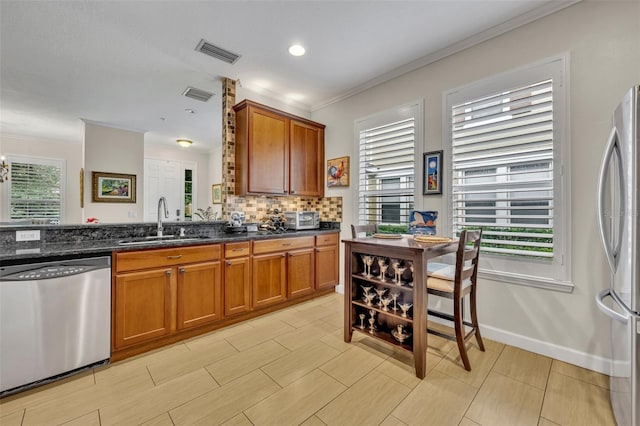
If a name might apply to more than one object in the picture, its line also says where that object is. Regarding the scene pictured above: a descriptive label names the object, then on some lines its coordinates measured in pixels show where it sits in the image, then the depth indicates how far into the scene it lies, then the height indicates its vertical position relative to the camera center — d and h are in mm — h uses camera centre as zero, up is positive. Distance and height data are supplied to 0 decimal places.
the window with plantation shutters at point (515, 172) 2043 +368
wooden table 1809 -612
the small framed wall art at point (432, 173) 2684 +426
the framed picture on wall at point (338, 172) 3666 +599
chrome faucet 2608 -52
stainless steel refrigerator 1144 -176
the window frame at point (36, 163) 4008 +670
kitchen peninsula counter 1771 -258
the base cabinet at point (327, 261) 3458 -677
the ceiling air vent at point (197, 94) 3222 +1510
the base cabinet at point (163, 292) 2000 -686
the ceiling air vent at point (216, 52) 2509 +1644
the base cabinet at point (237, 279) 2576 -686
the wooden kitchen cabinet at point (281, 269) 2832 -677
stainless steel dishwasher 1587 -725
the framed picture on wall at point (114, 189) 3199 +294
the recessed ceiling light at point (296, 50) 2574 +1671
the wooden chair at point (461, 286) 1810 -559
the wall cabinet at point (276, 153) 3146 +809
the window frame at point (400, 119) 2859 +1073
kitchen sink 2178 -266
